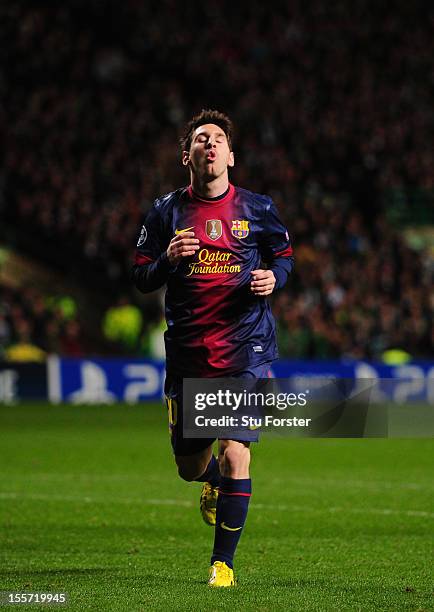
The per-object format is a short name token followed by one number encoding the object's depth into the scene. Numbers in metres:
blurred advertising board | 44.81
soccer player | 13.25
